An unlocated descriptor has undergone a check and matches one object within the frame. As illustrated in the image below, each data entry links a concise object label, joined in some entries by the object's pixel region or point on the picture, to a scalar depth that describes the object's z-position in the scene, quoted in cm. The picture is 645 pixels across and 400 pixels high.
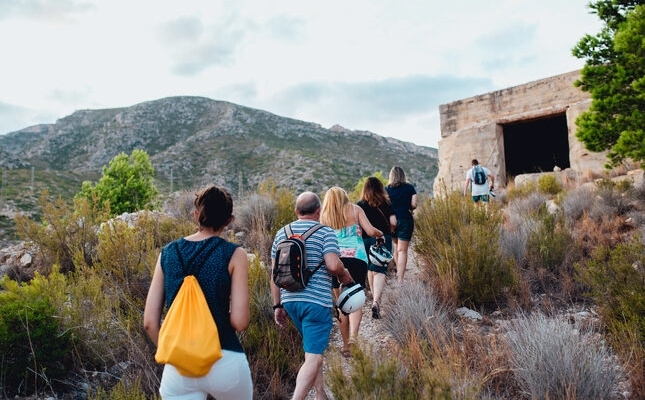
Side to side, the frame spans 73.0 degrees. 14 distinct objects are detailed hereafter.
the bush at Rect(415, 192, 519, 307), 482
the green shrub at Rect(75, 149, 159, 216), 2641
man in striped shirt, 284
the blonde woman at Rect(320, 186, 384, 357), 391
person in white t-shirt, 893
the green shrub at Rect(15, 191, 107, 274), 680
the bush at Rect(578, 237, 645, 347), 333
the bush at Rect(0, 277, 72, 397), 357
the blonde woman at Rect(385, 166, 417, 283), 570
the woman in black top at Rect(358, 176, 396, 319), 485
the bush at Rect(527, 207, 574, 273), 564
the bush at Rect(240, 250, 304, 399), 359
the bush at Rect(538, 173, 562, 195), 1105
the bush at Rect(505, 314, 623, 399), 275
